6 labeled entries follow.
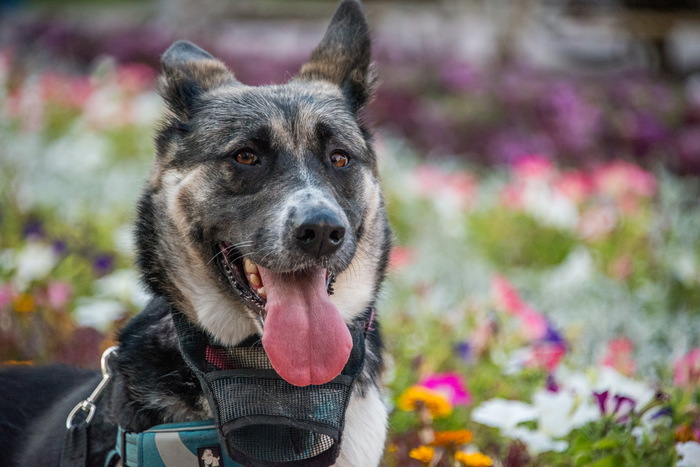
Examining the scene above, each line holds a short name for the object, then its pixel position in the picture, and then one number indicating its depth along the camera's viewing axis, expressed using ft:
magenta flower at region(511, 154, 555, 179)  21.02
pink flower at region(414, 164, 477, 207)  21.57
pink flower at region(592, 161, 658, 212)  21.89
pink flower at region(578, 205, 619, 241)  20.26
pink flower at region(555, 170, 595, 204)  21.65
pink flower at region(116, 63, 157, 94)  30.25
